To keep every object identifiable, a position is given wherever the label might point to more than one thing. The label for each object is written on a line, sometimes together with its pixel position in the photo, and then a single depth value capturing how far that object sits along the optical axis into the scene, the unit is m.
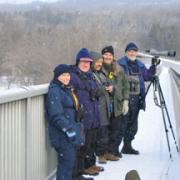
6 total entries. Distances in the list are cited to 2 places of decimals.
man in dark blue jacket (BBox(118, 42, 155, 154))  8.45
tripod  8.62
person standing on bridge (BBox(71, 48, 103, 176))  6.80
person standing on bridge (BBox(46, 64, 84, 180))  6.04
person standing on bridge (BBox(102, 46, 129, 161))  7.93
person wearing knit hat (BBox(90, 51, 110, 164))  7.46
